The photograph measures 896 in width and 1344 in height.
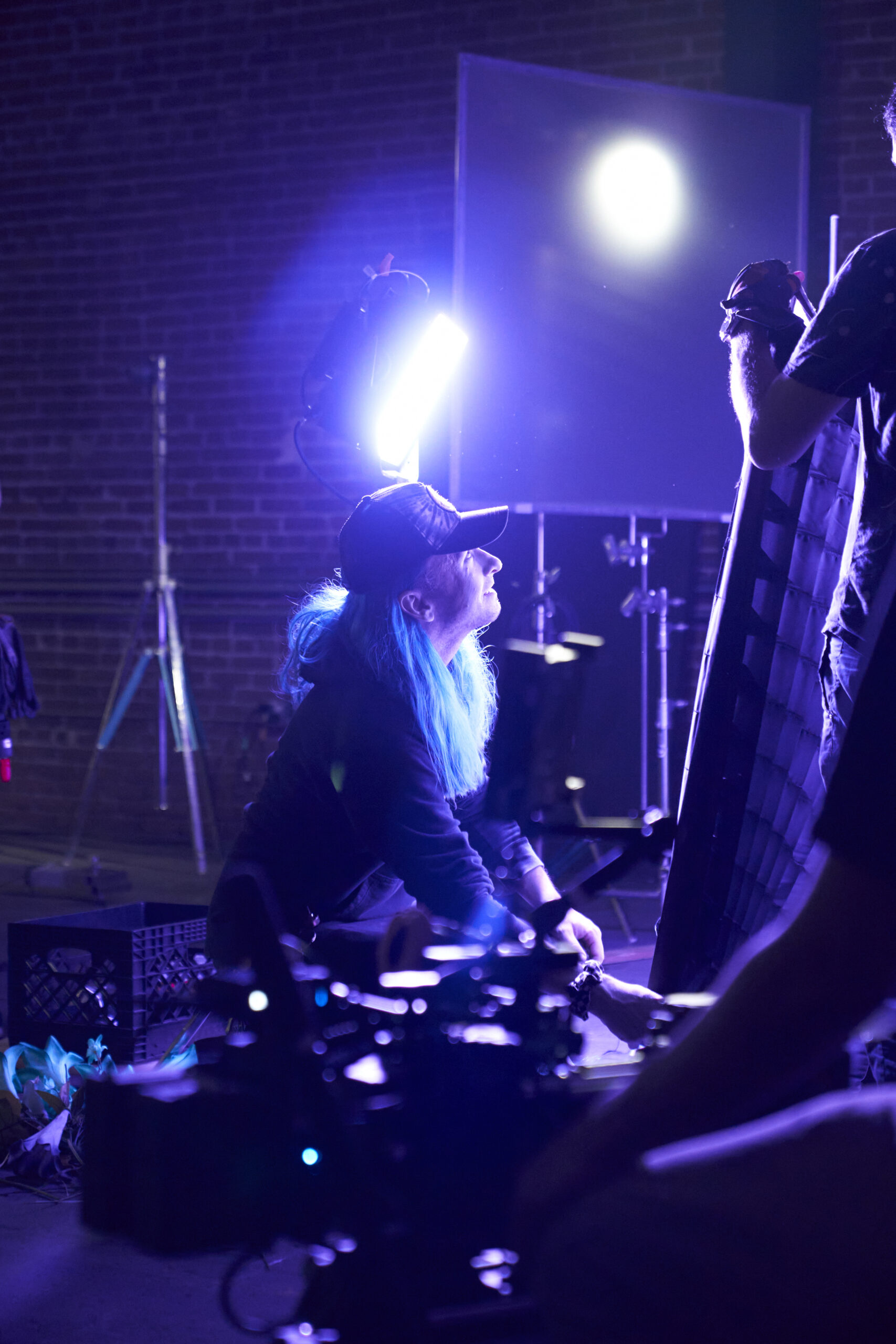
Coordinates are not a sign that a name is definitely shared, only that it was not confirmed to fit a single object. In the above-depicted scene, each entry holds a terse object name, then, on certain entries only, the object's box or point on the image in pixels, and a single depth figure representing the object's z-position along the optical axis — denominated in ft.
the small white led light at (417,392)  9.57
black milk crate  7.62
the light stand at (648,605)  13.60
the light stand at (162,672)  14.42
